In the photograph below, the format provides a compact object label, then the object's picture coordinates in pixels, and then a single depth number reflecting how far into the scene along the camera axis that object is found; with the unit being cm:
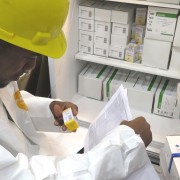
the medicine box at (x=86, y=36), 158
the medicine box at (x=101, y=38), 155
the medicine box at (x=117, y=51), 155
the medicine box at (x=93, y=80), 172
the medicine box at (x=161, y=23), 133
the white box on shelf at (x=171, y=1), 127
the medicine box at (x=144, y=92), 162
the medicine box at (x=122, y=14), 144
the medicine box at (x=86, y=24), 154
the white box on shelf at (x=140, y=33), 149
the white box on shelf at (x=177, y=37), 133
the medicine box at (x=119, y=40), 152
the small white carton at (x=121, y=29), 149
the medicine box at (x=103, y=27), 151
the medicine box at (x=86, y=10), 150
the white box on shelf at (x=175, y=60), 142
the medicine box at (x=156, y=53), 143
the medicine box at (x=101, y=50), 159
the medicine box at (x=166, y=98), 157
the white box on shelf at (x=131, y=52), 151
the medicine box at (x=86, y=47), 161
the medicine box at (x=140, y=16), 147
